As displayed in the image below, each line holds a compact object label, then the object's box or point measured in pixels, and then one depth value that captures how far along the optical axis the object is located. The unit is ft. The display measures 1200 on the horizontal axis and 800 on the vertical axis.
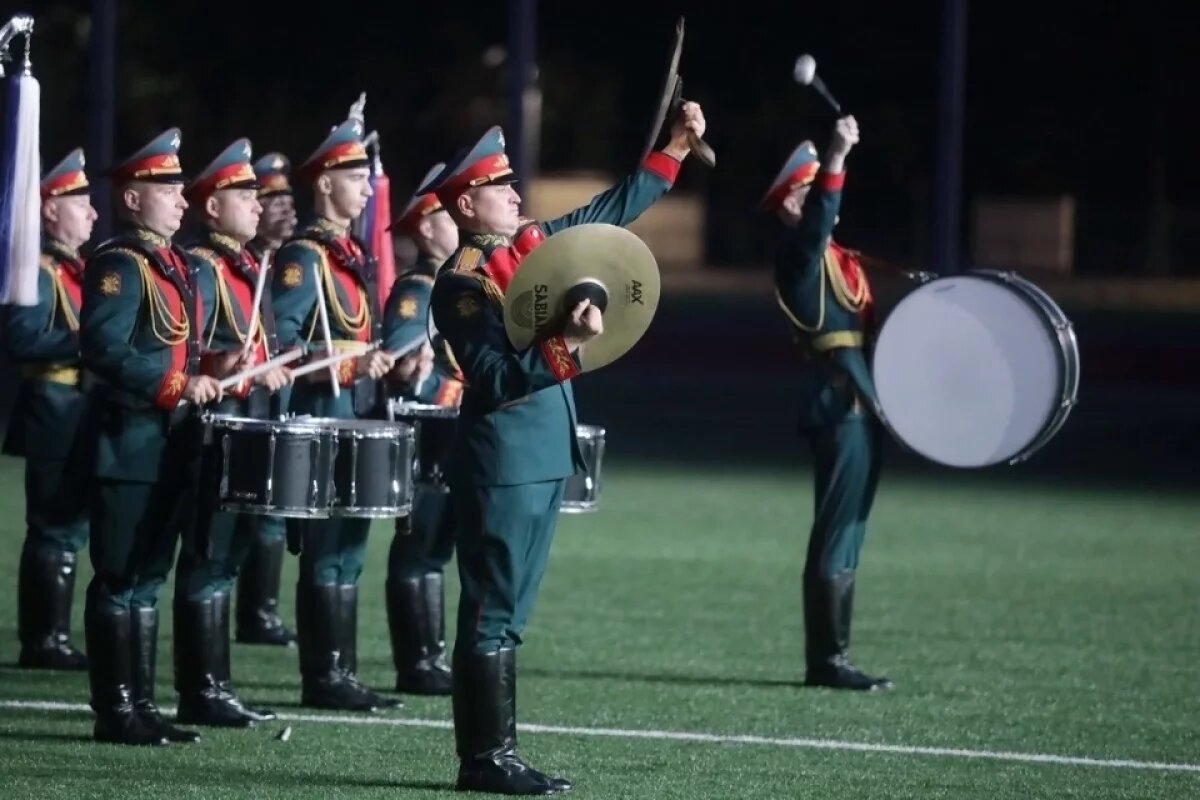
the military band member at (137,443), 50.75
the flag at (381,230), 66.69
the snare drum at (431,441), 57.67
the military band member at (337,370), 57.67
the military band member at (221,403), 54.85
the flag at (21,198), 45.85
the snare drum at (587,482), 57.11
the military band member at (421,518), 59.36
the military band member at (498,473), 46.65
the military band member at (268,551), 64.85
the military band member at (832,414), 61.67
